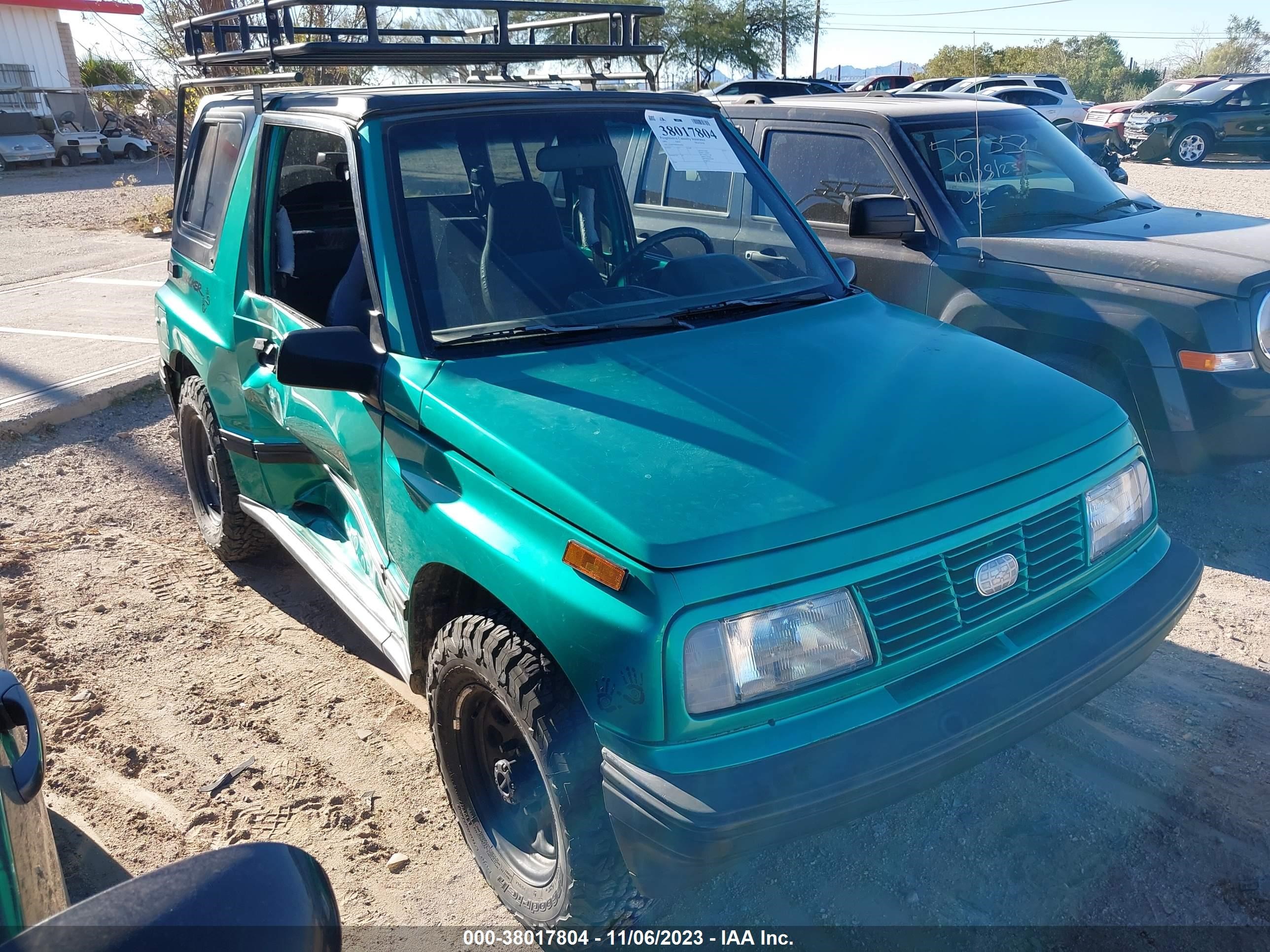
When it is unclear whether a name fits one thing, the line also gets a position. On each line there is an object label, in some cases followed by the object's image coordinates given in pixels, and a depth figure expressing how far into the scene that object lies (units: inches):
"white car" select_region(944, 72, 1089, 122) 784.9
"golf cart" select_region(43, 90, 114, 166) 1130.7
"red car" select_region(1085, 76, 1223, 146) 807.1
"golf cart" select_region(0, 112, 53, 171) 1078.4
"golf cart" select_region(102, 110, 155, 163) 1193.4
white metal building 1376.7
